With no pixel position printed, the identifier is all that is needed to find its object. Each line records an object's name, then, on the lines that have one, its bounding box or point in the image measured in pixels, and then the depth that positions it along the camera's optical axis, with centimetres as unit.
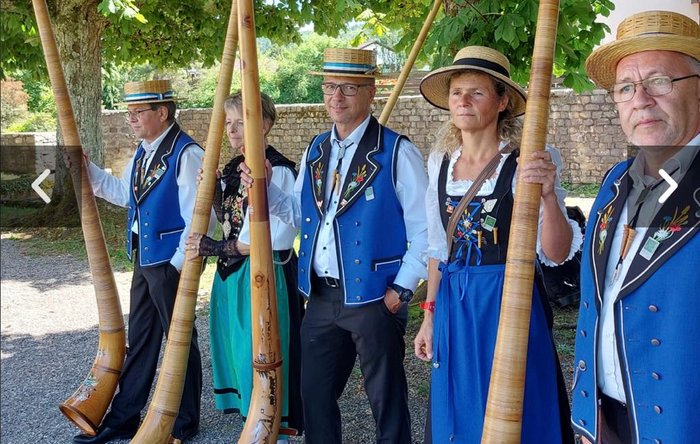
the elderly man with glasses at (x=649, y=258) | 147
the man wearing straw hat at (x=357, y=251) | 267
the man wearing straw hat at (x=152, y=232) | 335
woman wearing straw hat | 216
